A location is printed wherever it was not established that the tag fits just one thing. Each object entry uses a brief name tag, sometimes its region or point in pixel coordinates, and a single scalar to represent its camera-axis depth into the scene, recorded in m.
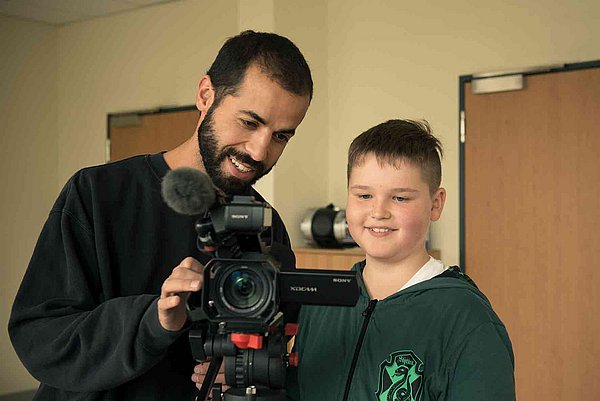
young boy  1.38
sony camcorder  1.11
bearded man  1.31
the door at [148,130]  5.36
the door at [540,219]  3.83
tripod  1.13
